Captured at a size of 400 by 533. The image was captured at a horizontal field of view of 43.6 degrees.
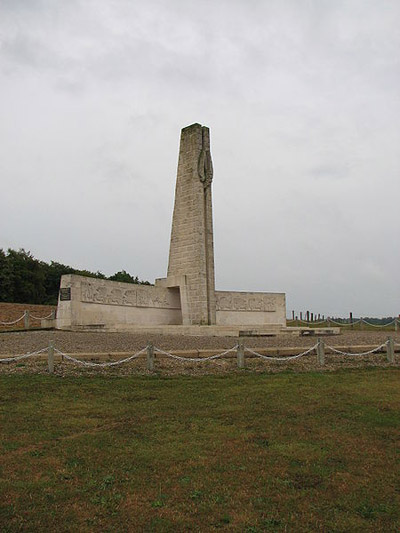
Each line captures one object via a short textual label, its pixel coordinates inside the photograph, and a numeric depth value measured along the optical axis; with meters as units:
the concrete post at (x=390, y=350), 11.65
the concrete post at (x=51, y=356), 9.05
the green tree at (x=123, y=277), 43.41
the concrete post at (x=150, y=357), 9.67
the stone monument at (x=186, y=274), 20.36
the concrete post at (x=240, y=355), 10.29
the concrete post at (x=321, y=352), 11.17
